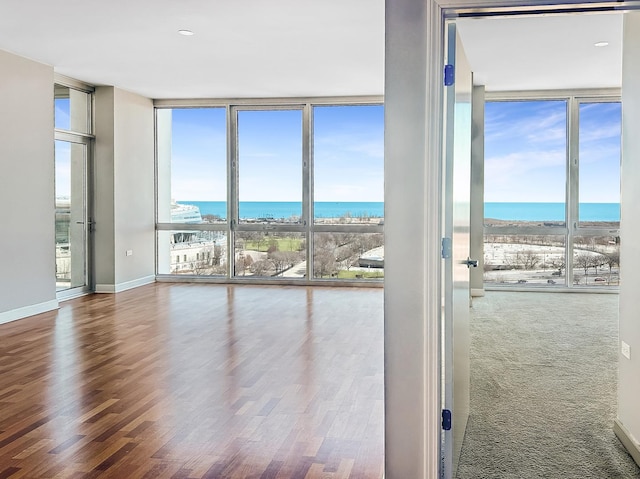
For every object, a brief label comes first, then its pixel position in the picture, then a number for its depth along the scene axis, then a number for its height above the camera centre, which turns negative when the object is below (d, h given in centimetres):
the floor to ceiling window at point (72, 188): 783 +44
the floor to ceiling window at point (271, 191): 938 +46
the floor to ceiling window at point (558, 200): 885 +33
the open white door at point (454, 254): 271 -14
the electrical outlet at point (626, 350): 319 -64
